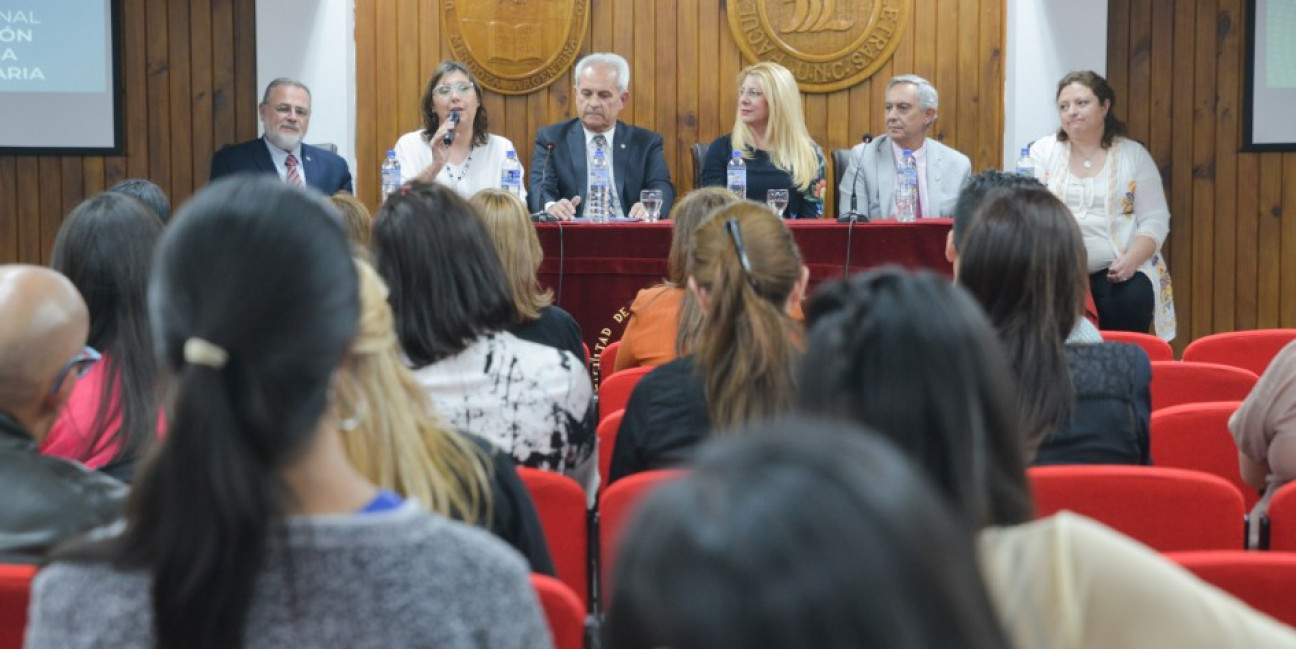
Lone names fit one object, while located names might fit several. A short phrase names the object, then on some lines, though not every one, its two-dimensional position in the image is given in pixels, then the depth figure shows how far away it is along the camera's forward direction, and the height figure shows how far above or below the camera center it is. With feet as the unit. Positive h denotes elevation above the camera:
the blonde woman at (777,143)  21.39 +1.44
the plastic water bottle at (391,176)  20.77 +0.90
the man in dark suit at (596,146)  21.83 +1.38
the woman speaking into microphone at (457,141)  21.57 +1.48
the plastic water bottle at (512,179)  20.66 +0.86
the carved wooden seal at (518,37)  23.76 +3.28
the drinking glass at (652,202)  20.11 +0.53
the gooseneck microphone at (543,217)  19.48 +0.32
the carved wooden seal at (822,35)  23.56 +3.29
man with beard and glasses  21.90 +1.32
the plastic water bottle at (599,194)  21.27 +0.67
